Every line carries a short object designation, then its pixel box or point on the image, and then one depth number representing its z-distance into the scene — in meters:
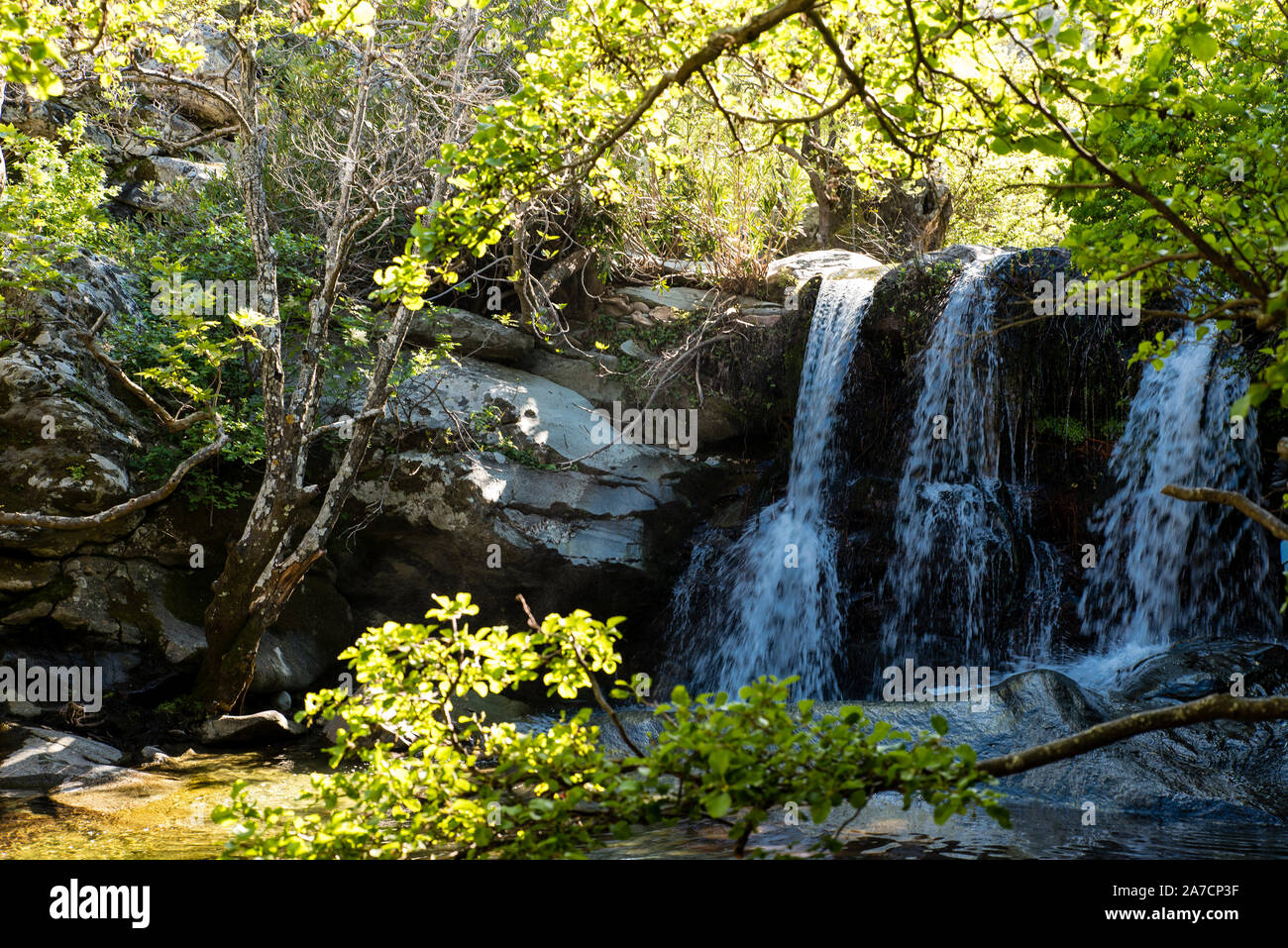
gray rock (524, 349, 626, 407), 12.79
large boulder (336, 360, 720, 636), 10.50
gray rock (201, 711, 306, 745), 8.26
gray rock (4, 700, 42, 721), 7.99
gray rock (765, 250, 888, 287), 13.28
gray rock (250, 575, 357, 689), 9.38
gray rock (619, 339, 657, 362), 13.12
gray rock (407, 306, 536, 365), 12.19
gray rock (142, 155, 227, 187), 14.31
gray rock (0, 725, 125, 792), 6.73
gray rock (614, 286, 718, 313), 13.67
